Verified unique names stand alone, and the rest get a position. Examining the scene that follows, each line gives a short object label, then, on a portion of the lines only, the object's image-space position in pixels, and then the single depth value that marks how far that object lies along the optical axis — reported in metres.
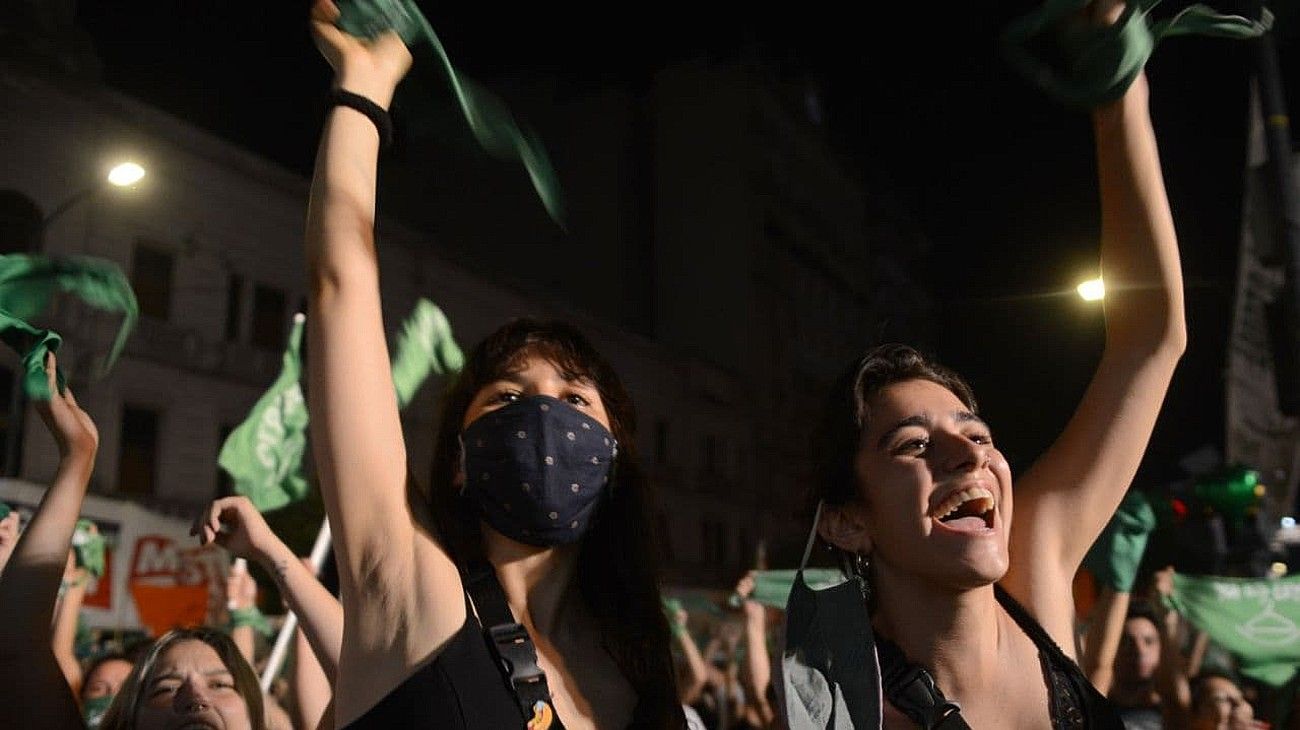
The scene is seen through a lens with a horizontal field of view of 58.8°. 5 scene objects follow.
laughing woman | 1.83
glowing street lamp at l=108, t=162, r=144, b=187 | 13.20
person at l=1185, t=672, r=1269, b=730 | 4.04
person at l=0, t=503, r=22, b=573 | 2.60
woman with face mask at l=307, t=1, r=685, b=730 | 1.58
